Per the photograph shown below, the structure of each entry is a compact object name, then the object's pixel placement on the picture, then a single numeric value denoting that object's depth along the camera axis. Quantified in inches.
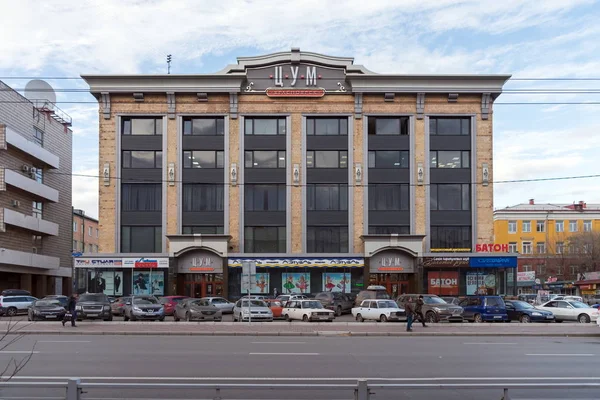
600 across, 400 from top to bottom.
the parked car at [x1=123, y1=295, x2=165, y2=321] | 1414.9
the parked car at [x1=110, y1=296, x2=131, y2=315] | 1541.8
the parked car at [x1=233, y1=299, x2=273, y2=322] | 1380.4
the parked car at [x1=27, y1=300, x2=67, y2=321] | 1393.9
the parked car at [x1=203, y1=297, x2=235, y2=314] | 1641.2
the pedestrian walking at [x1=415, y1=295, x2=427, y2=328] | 1189.7
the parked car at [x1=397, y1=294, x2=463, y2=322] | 1373.0
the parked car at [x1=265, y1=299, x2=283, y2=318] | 1535.4
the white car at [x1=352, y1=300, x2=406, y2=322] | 1365.7
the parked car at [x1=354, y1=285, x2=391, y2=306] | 1571.9
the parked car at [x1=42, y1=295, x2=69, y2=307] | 1653.5
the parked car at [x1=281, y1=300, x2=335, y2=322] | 1380.4
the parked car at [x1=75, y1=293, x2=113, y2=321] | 1400.1
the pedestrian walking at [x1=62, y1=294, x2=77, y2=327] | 1163.8
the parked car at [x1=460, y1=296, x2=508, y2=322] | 1434.5
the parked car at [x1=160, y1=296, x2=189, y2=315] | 1680.6
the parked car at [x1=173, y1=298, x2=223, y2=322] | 1386.6
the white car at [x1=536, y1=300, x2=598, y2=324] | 1470.2
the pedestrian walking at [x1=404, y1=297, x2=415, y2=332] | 1090.1
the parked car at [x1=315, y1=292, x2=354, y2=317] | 1662.2
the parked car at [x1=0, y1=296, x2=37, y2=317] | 1756.9
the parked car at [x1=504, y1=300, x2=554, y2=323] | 1451.8
